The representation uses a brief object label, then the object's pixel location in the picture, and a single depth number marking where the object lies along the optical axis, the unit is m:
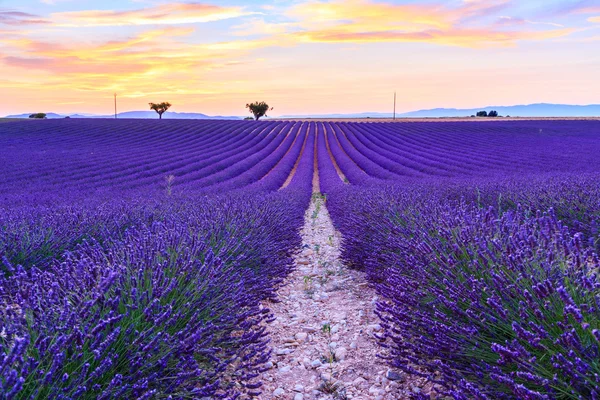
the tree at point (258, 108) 58.91
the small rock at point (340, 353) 2.85
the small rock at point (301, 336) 3.17
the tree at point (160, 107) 58.66
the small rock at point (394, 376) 2.51
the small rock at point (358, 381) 2.53
